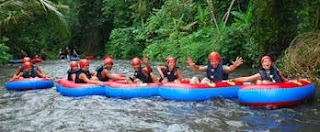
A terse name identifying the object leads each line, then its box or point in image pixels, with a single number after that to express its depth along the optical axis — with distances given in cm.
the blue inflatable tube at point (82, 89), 994
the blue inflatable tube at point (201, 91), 877
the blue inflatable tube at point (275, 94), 777
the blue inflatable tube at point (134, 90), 942
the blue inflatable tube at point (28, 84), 1165
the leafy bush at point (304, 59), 1075
